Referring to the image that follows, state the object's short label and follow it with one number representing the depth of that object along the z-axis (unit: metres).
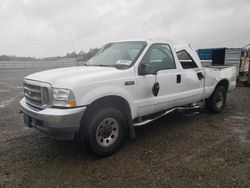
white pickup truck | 2.97
